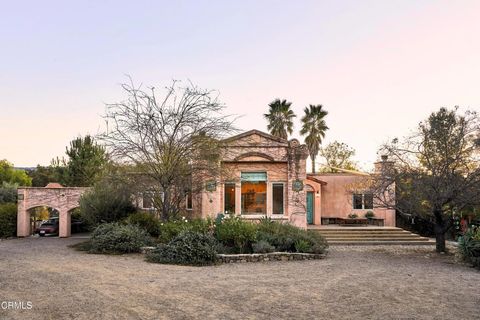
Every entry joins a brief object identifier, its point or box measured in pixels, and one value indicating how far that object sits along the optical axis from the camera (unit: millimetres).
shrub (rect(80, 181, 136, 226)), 18656
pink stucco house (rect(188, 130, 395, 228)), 20859
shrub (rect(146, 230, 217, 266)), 12922
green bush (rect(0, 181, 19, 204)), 29906
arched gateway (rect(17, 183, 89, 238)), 23688
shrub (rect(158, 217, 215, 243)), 14770
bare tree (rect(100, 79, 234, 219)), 17328
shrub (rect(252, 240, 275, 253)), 13906
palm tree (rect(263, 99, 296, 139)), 34062
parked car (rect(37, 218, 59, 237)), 24538
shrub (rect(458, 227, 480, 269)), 12711
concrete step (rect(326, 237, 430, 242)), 20219
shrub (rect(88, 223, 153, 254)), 15328
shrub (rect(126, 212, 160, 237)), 17438
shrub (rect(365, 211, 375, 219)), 24161
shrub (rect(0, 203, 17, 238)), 23438
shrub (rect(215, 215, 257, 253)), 14336
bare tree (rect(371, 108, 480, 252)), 14367
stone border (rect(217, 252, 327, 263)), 13441
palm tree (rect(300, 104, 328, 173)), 35375
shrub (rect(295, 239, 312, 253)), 14344
